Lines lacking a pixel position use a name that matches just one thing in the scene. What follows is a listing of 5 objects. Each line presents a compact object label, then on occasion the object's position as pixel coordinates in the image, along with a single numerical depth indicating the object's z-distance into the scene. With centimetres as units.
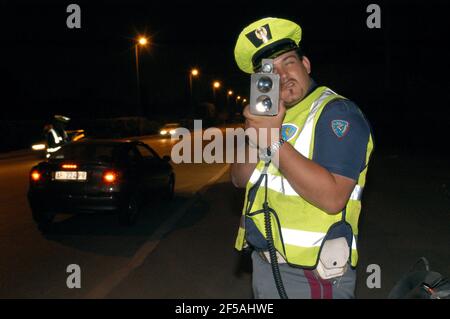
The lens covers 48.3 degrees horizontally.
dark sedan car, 793
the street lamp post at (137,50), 3694
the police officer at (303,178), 181
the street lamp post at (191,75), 5809
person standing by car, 1484
